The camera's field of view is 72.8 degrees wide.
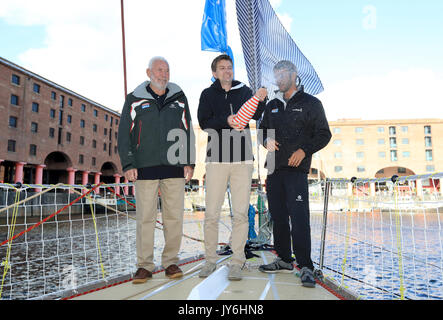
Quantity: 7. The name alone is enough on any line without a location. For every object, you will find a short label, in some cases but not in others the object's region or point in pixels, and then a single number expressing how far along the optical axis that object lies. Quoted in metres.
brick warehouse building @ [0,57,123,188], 26.64
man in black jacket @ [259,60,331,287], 2.74
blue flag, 4.70
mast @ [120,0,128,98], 4.62
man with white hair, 2.81
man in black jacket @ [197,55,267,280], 2.77
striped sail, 4.59
